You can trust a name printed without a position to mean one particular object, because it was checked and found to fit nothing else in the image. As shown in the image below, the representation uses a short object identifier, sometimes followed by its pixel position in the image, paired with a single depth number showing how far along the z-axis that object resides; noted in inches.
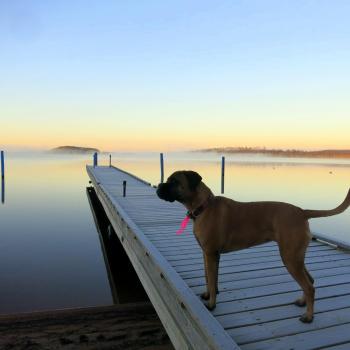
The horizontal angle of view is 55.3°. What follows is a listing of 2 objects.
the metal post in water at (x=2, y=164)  1193.9
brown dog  134.8
